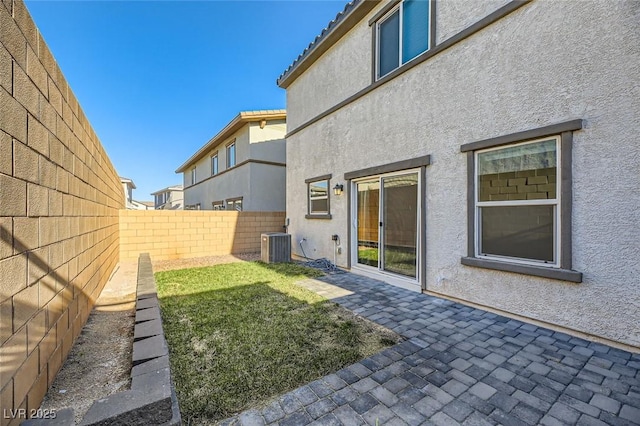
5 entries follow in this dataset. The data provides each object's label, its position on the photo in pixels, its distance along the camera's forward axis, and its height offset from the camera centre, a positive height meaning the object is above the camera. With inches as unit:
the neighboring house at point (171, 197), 1386.6 +81.2
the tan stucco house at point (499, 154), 127.3 +36.4
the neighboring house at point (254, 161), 497.4 +98.8
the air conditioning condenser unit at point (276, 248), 341.1 -43.1
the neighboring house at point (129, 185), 960.2 +107.3
